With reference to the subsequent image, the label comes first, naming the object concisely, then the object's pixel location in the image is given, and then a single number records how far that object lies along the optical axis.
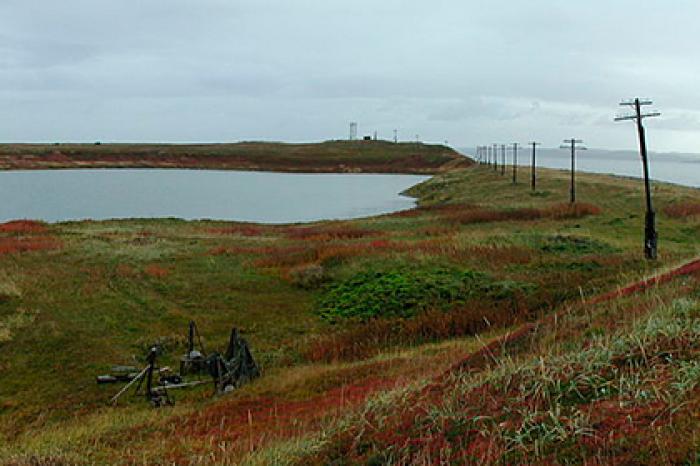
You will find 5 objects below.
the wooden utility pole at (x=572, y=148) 46.33
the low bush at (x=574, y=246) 27.47
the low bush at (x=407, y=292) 21.11
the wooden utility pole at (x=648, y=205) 25.20
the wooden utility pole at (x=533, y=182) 59.89
